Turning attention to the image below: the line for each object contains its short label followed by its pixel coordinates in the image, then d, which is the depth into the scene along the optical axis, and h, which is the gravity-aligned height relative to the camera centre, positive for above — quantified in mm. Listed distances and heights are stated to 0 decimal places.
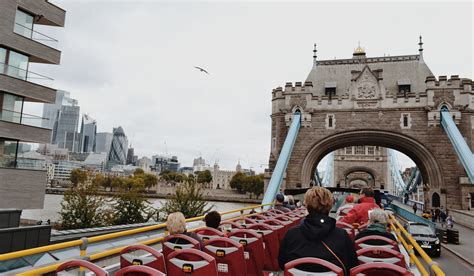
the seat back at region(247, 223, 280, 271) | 5088 -1072
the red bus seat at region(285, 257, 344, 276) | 2428 -670
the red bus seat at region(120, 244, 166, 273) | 3014 -826
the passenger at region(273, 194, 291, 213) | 8907 -777
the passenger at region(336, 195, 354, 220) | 8244 -787
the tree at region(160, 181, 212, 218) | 20558 -1964
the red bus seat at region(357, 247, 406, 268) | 3168 -750
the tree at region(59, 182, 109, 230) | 20062 -2720
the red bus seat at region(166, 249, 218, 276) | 2945 -834
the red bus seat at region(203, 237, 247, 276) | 3658 -927
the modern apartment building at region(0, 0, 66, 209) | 17406 +3893
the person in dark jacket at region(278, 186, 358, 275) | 2627 -516
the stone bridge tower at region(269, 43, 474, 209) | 22438 +4499
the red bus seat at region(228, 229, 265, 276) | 4438 -994
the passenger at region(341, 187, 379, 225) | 5656 -585
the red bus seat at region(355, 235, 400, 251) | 3723 -707
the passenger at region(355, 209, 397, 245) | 3988 -575
